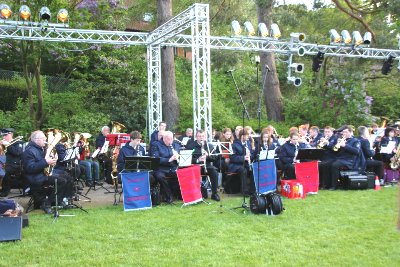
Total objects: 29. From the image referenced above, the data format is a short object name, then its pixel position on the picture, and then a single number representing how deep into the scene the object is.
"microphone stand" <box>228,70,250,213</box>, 8.77
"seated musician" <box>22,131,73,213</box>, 8.61
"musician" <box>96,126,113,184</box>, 12.08
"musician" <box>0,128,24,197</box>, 10.77
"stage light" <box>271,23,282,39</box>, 15.06
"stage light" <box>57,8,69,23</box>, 13.22
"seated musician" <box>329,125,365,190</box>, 11.62
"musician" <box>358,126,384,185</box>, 12.10
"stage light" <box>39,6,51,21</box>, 12.60
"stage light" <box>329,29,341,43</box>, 15.89
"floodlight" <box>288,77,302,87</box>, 15.68
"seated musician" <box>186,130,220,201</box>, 10.35
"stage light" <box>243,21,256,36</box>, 14.84
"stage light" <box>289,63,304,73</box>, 15.67
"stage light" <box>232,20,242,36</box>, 14.65
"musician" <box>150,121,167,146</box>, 13.00
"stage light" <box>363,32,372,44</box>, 16.09
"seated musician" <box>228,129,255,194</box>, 10.88
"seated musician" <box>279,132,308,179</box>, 11.18
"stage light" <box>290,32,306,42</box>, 15.32
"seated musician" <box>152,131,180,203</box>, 10.06
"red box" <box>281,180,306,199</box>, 10.30
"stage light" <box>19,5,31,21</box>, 12.65
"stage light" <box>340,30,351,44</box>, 16.08
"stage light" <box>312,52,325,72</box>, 15.93
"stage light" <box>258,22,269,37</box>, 15.03
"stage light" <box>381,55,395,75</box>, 17.08
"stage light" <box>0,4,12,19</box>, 12.57
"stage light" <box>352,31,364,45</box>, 16.05
